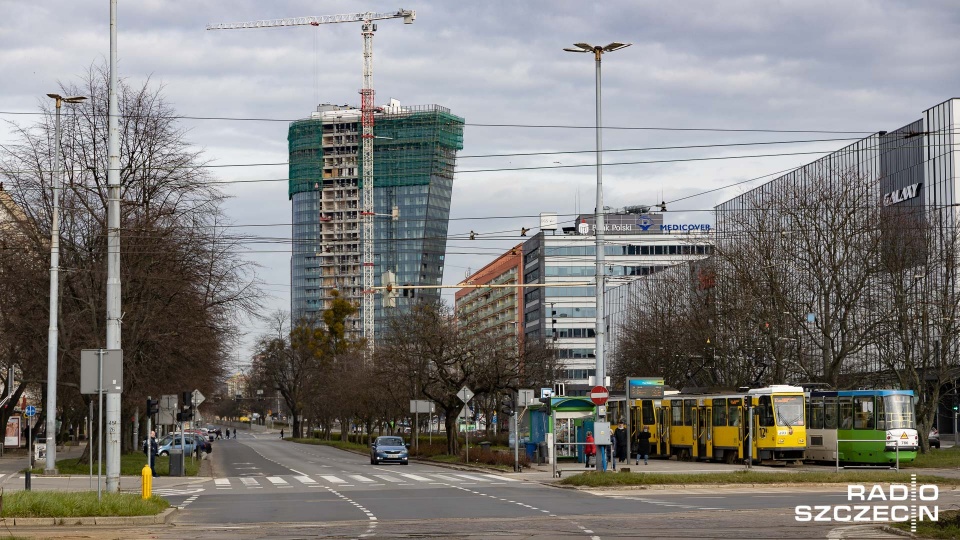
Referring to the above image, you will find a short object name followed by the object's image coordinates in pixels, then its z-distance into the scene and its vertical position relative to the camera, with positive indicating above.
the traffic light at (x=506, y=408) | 81.75 -3.67
